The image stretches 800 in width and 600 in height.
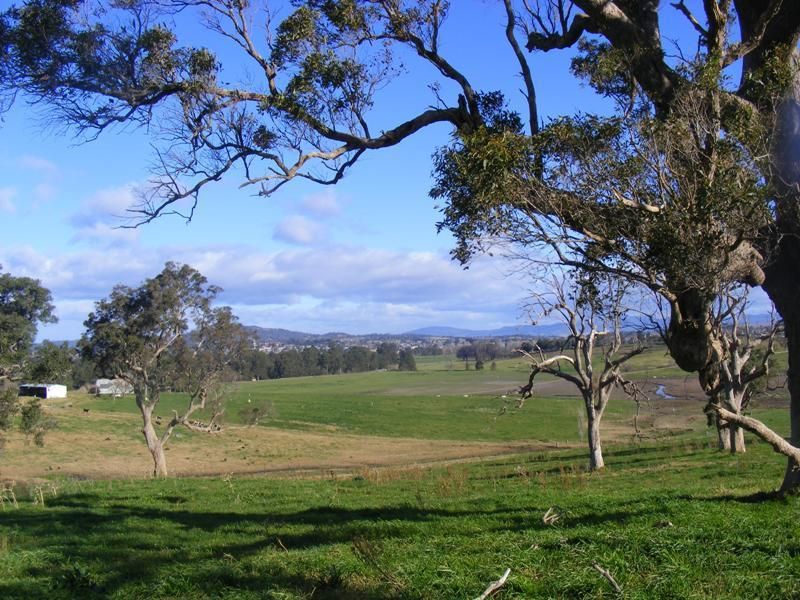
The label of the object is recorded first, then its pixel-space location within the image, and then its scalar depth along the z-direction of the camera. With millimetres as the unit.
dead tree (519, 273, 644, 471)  23078
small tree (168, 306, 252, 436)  31562
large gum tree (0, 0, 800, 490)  8273
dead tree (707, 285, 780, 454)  22922
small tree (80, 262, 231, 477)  29516
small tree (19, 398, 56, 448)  28109
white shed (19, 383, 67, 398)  67788
